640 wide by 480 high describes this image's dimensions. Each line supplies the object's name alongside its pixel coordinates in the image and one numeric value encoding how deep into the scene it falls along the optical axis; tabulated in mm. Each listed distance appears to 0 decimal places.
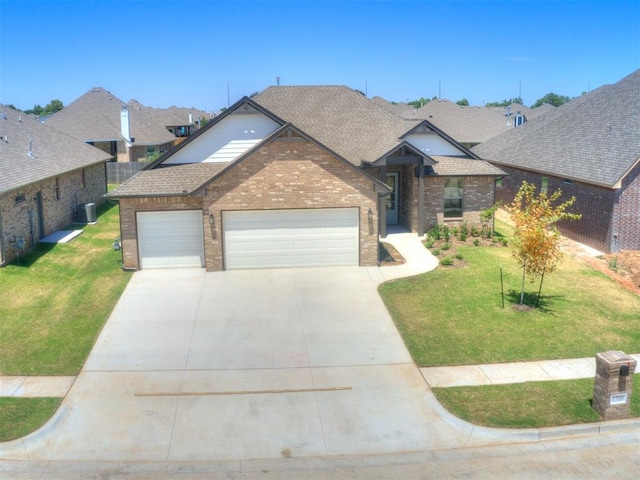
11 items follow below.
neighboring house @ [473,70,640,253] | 22328
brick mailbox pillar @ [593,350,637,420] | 11141
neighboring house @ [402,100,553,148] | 50719
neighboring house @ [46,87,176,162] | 45750
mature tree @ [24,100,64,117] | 116538
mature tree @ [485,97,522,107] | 152675
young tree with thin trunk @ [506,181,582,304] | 15797
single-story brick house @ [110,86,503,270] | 19859
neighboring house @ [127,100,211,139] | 66750
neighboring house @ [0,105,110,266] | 20391
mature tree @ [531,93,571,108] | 167500
